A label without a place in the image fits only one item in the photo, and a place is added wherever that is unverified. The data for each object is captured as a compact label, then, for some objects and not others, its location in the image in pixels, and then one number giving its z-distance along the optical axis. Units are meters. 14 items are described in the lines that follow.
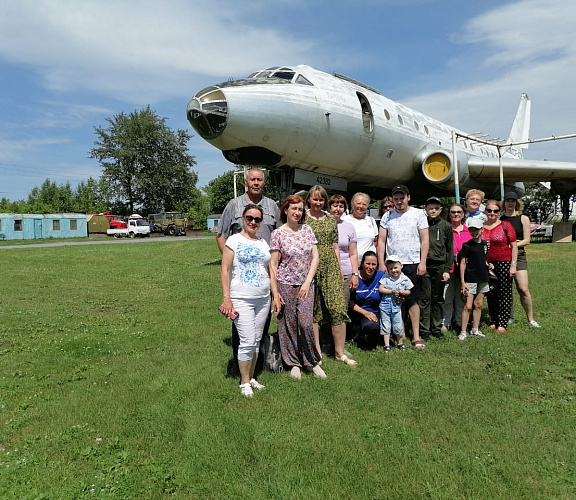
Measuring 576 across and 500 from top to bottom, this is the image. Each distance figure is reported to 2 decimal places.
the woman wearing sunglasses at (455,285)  6.28
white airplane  8.44
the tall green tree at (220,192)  65.62
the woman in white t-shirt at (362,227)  5.75
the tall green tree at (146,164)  60.53
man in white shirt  5.53
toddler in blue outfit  5.40
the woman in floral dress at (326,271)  4.77
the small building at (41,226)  37.59
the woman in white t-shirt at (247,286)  3.98
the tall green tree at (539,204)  53.06
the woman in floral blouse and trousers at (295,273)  4.38
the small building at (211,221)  55.53
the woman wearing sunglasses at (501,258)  6.11
